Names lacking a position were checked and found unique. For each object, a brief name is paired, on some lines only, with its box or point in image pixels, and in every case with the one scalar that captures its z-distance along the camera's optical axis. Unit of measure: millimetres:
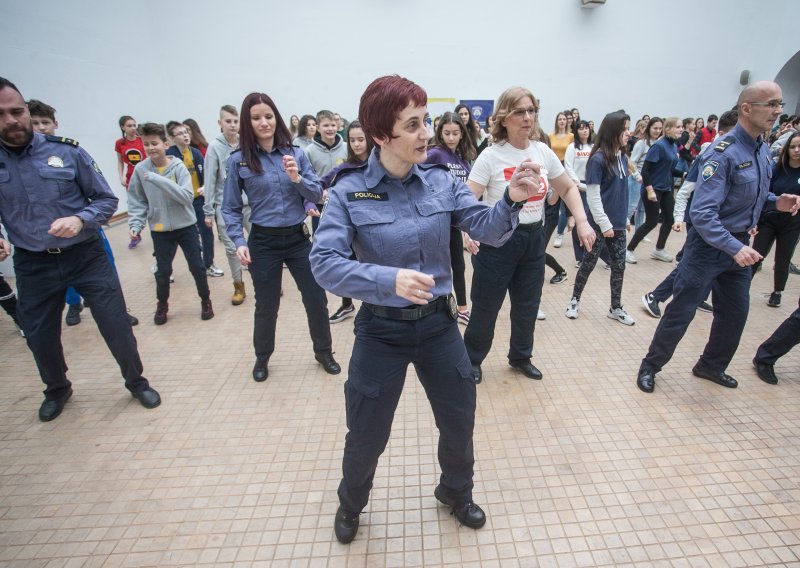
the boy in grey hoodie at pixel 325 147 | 4816
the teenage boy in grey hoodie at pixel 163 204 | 3873
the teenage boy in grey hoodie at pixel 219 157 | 4301
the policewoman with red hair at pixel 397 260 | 1486
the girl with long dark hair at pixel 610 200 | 3656
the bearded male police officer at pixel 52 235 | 2500
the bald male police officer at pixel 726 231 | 2520
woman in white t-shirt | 2574
